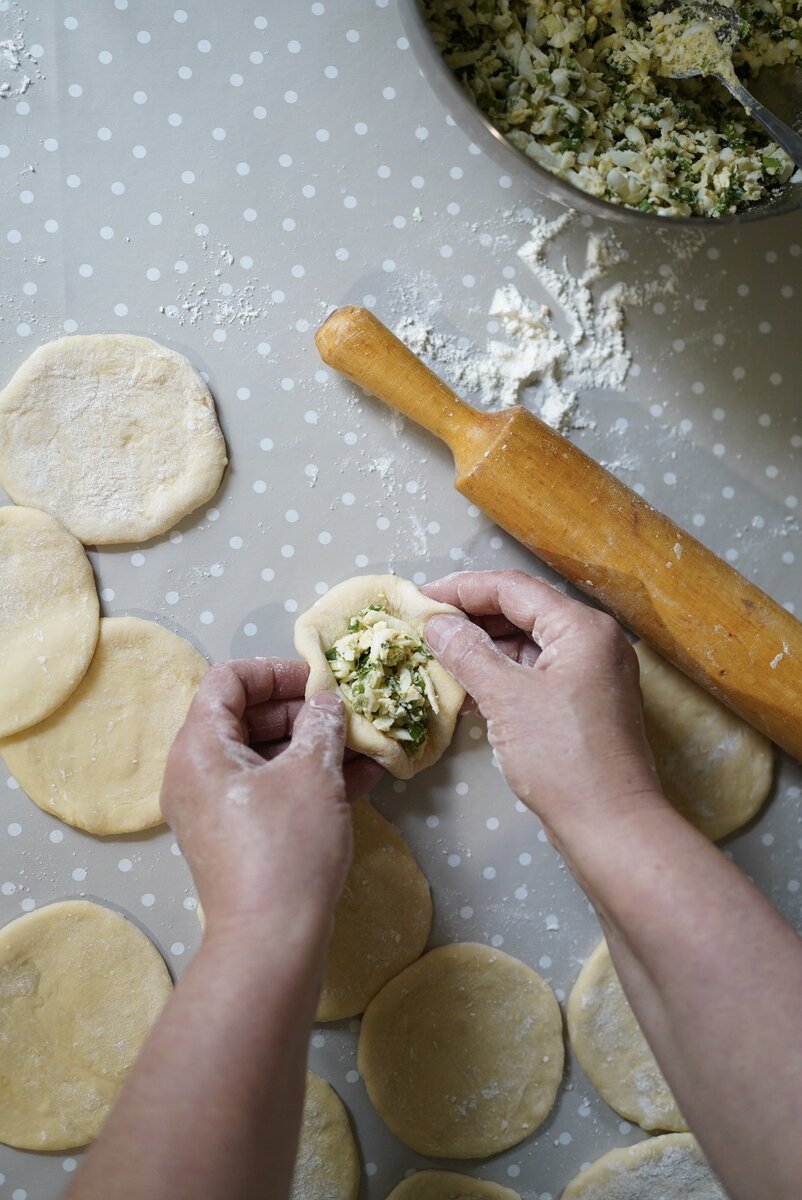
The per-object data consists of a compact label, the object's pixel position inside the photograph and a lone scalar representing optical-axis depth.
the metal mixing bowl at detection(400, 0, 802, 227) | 0.68
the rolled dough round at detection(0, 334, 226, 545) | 0.77
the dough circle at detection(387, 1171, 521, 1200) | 0.77
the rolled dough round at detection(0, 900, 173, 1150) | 0.76
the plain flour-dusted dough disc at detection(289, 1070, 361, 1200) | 0.77
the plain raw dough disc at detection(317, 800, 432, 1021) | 0.77
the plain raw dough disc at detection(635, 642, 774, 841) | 0.79
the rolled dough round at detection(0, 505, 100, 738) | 0.76
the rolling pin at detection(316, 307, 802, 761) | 0.75
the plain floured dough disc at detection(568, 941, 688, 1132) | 0.78
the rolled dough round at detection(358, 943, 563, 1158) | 0.78
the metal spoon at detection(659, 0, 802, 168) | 0.73
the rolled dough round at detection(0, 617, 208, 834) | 0.77
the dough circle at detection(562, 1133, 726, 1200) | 0.78
